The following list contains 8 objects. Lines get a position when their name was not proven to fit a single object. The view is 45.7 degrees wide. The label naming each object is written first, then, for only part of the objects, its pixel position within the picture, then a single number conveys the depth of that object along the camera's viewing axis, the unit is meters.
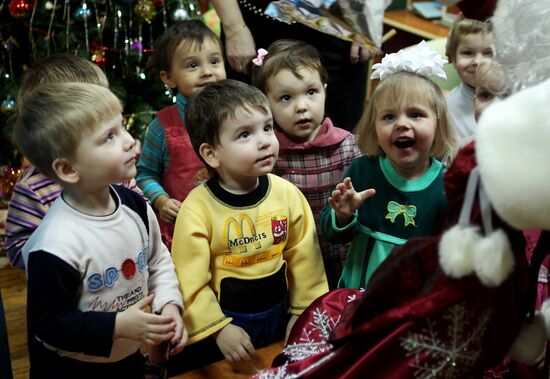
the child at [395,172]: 1.34
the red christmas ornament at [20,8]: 2.33
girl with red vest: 1.88
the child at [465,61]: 1.92
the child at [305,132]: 1.67
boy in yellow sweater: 1.33
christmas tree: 2.43
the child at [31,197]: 1.42
